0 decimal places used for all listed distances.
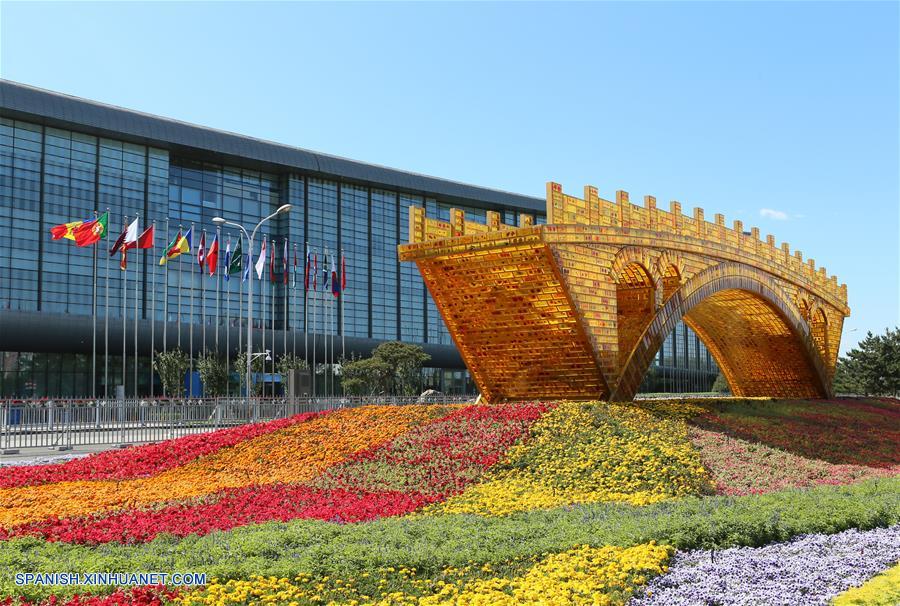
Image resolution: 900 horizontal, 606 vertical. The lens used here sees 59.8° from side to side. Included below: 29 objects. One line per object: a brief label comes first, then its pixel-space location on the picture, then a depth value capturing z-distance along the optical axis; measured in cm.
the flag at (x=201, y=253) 3881
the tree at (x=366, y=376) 5412
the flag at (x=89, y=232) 3278
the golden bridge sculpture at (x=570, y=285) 1864
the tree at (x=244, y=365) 4975
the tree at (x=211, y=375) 4769
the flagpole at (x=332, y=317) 6525
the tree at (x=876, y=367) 5600
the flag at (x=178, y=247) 3681
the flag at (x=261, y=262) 3775
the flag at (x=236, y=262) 3675
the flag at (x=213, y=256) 3872
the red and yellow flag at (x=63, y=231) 3203
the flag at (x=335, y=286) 4828
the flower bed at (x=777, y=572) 648
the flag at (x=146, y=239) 3581
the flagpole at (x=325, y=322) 5684
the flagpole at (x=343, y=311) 5801
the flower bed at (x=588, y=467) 1177
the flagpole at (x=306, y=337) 5452
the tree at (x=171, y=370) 4681
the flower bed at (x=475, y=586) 652
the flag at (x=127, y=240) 3403
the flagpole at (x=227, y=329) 4110
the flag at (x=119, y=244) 3469
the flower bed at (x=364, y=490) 981
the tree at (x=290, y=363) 5341
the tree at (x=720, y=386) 7581
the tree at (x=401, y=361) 5575
